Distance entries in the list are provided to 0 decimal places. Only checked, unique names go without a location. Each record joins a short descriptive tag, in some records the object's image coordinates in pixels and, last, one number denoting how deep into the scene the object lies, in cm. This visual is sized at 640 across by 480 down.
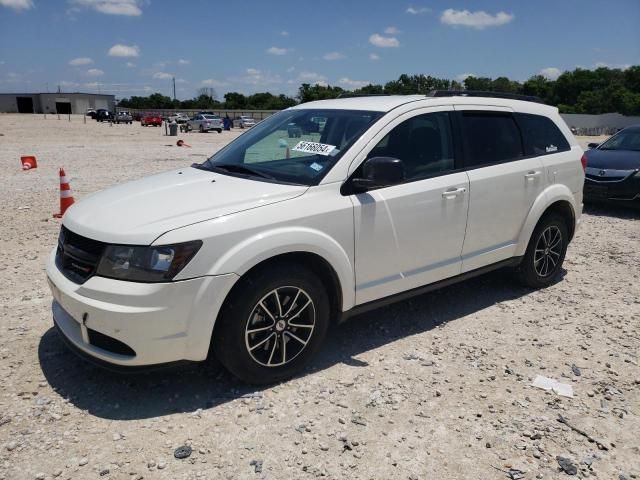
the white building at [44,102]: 11031
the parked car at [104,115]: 6662
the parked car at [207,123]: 4388
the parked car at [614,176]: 895
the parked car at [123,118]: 6290
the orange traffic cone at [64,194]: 751
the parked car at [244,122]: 5616
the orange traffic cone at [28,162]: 1359
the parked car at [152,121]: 5519
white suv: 299
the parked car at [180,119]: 5462
